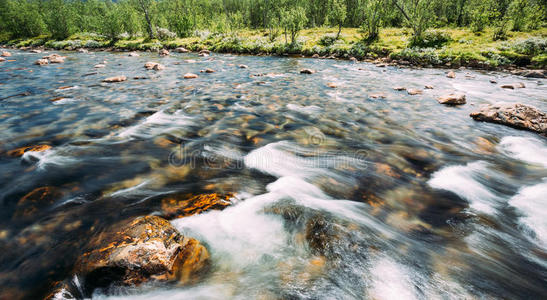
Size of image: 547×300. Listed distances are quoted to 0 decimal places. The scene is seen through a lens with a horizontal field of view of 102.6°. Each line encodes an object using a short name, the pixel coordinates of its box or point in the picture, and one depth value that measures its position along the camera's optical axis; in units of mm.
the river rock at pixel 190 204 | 3121
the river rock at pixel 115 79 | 12902
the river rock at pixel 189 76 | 14962
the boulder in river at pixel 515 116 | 7020
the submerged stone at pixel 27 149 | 4715
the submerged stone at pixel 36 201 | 3074
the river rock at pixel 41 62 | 19625
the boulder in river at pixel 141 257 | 2125
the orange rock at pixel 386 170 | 4525
